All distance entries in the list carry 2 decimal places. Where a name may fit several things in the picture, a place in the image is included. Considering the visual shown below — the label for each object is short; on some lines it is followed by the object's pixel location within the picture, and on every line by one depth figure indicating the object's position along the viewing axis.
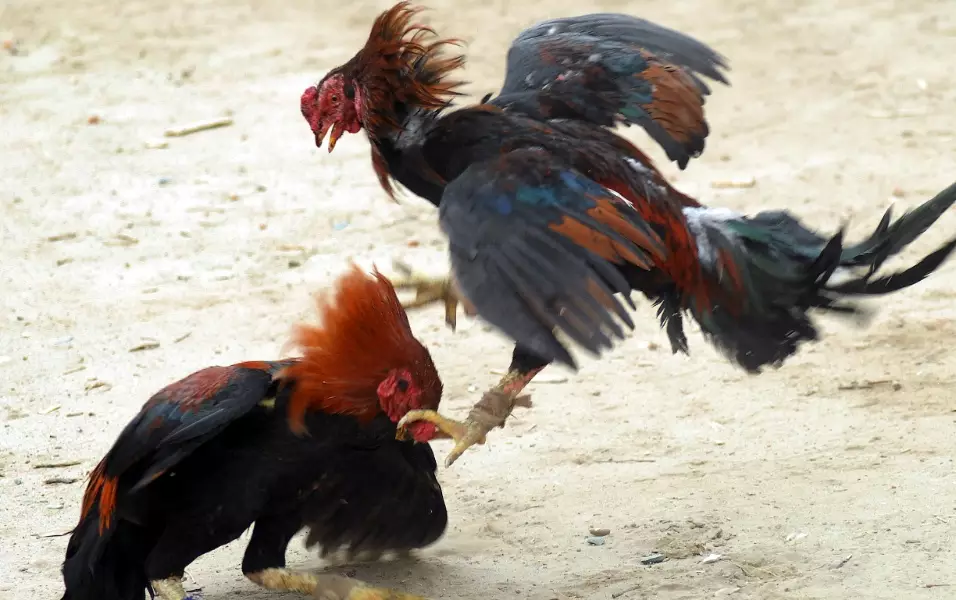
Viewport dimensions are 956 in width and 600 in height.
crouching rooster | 6.56
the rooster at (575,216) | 5.95
